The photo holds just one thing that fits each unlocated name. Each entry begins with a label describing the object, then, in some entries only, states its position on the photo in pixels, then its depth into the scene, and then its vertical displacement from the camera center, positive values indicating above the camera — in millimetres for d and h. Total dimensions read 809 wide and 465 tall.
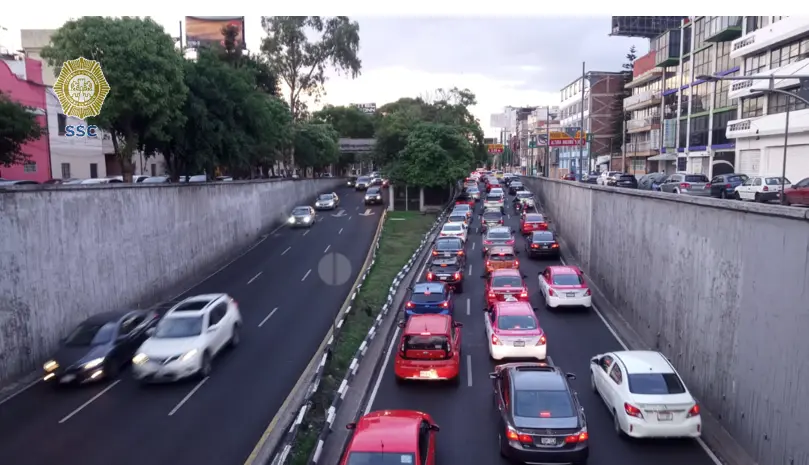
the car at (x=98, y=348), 16594 -5184
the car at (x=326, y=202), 56062 -3323
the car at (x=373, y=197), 58781 -3019
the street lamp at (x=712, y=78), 17380 +2545
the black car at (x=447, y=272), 26578 -4701
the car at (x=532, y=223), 39219 -3827
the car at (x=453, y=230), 36531 -3968
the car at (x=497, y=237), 32428 -3979
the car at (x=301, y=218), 45969 -3905
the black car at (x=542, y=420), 10891 -4715
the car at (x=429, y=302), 20781 -4688
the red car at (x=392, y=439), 9234 -4351
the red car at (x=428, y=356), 15367 -4846
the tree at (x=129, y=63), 27172 +4800
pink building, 34906 +4209
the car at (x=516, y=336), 16797 -4744
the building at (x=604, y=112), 84125 +7313
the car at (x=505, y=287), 22516 -4584
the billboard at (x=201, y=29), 77375 +17768
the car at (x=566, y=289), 22719 -4673
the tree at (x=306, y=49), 61312 +12063
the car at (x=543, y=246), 33031 -4398
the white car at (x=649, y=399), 11945 -4709
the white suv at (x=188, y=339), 16375 -4956
